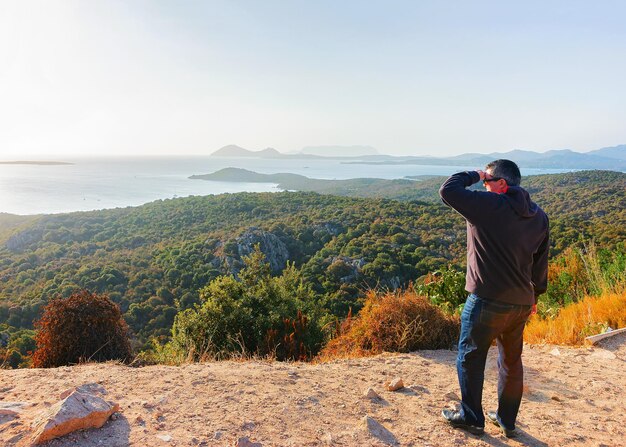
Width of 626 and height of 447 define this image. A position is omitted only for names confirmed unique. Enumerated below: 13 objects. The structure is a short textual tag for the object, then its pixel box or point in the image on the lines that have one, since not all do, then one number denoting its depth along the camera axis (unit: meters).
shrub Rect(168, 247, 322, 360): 5.18
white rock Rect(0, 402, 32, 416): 2.50
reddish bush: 5.10
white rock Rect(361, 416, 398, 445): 2.47
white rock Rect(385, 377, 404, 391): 3.32
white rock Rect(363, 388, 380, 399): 3.14
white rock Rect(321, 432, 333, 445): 2.40
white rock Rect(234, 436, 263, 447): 2.29
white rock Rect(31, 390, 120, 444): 2.16
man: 2.29
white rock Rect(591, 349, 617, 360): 4.01
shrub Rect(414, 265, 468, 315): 6.15
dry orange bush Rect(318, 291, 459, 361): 4.57
